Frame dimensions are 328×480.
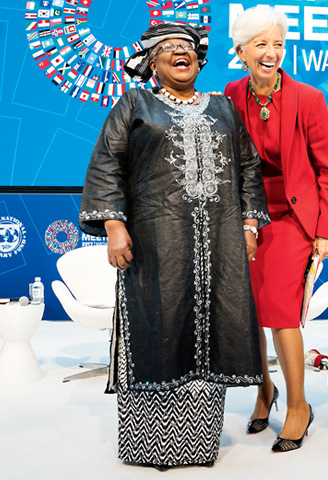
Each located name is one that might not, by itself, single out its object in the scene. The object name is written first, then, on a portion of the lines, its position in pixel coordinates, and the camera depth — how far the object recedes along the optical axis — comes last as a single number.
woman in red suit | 2.52
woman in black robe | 2.21
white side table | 3.75
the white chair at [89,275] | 4.34
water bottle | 3.94
